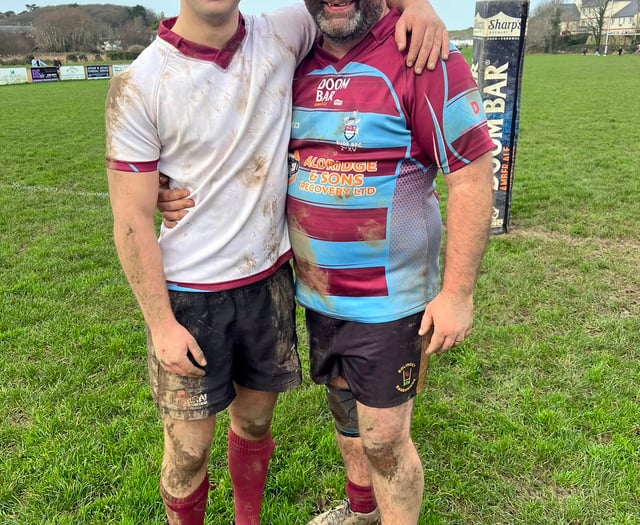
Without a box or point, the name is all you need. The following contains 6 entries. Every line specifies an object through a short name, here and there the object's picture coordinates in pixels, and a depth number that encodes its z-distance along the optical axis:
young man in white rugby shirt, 1.81
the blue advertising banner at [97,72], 41.31
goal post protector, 5.75
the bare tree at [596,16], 80.49
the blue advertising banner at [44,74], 38.66
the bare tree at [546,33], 76.19
